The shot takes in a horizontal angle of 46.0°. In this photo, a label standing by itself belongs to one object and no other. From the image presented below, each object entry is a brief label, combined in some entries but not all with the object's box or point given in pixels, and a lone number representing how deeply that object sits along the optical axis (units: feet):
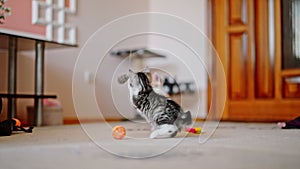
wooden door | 8.93
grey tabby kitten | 4.08
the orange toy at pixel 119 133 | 4.17
